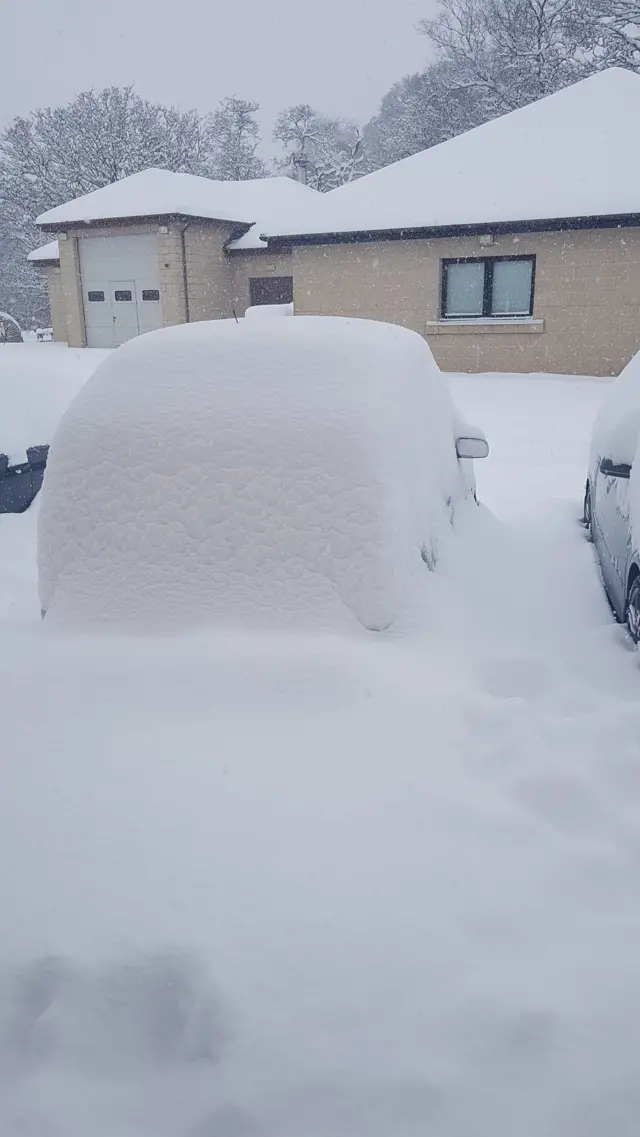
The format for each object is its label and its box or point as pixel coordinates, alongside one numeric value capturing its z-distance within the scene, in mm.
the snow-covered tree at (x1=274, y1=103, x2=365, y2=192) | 41906
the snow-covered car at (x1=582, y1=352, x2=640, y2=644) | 3992
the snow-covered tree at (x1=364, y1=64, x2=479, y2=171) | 36125
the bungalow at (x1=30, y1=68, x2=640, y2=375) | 15023
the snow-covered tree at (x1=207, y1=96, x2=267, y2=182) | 48250
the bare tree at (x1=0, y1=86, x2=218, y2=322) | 38062
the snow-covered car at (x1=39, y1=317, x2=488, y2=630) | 3281
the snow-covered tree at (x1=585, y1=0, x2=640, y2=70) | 30172
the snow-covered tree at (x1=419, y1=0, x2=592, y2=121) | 32469
